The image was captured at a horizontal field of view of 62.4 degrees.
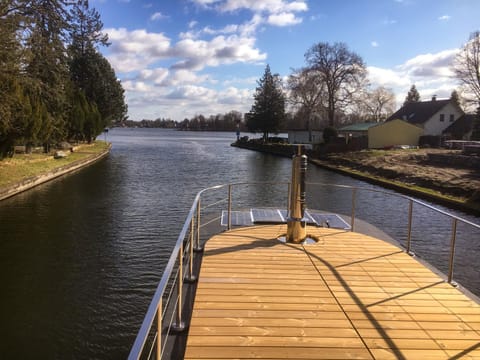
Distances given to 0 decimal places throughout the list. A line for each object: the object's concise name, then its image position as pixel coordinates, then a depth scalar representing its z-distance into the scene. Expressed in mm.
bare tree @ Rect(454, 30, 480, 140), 41062
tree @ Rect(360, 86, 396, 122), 82969
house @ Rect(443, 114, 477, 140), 44984
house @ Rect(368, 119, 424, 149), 41844
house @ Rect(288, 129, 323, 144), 55034
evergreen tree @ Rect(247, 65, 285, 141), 58750
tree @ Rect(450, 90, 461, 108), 62406
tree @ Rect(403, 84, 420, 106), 87000
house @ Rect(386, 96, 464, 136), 46719
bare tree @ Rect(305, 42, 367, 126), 48562
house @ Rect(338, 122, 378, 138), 50234
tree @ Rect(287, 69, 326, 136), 50572
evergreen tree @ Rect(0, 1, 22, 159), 15414
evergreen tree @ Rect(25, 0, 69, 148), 21891
